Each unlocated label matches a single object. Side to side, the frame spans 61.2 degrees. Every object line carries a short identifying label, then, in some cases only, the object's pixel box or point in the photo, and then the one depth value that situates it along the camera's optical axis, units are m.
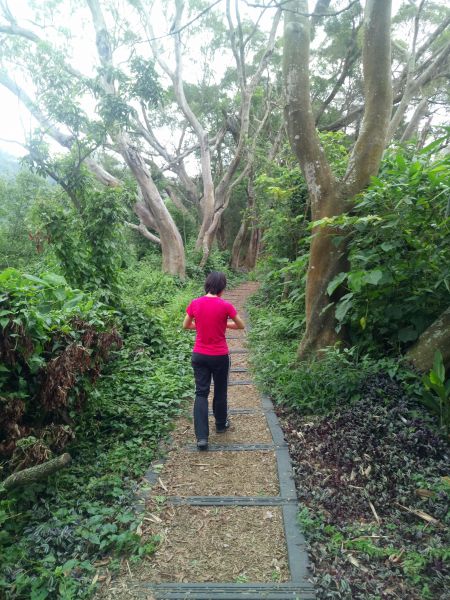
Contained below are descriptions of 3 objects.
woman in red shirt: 3.44
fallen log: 2.37
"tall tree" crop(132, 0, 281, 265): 11.75
